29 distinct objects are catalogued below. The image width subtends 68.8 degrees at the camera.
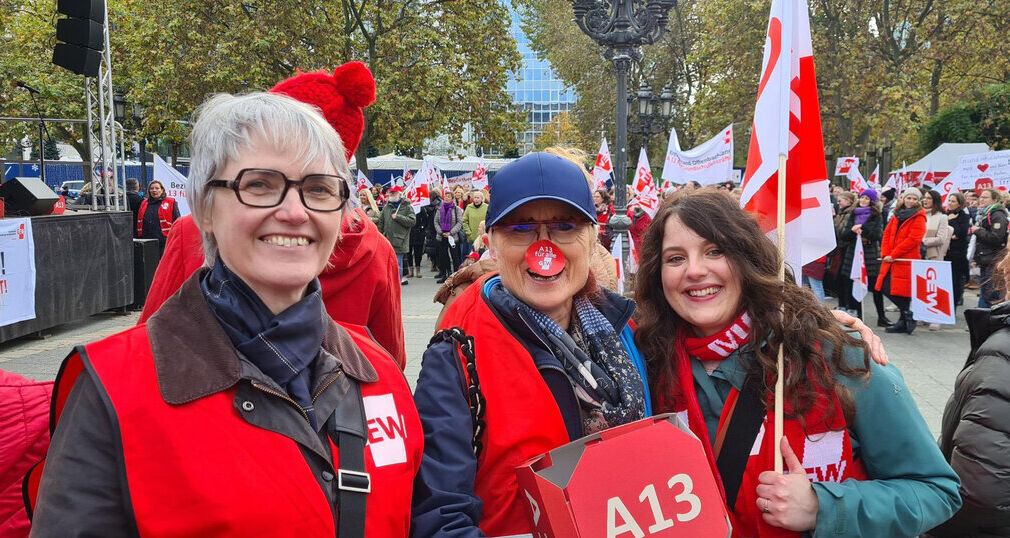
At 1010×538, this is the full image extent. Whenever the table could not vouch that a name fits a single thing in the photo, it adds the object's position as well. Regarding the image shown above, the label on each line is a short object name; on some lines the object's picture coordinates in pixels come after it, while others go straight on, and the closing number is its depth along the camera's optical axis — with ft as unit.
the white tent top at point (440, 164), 89.71
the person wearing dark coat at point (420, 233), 53.93
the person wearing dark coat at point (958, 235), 36.55
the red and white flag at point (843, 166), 62.13
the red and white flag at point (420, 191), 51.57
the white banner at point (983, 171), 45.03
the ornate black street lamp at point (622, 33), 31.71
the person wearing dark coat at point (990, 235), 35.22
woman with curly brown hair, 6.17
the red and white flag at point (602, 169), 42.83
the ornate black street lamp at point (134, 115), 62.64
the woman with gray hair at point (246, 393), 4.11
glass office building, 382.42
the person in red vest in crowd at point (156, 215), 39.19
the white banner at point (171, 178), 36.50
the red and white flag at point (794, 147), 7.74
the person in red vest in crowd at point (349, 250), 8.75
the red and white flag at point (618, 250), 32.19
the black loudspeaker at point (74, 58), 32.48
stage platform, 29.30
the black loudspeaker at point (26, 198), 31.27
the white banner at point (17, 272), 26.66
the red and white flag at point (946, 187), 48.29
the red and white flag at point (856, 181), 53.16
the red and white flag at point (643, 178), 39.17
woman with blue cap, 5.71
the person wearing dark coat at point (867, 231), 35.55
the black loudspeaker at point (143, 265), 37.50
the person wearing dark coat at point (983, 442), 7.04
